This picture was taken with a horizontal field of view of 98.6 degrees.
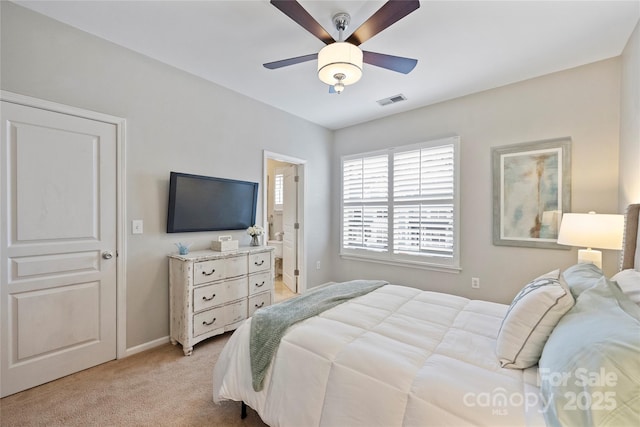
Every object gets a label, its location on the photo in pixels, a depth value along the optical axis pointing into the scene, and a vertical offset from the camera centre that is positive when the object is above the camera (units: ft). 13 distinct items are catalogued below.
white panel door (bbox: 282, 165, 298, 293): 14.84 -0.80
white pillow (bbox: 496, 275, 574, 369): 3.89 -1.63
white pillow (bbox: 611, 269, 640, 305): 4.22 -1.18
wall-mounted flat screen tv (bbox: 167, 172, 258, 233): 9.16 +0.39
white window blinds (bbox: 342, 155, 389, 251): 13.89 +0.59
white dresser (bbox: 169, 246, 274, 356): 8.46 -2.60
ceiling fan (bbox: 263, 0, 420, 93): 5.16 +3.81
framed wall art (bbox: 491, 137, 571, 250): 9.49 +0.82
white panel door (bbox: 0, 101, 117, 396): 6.49 -0.82
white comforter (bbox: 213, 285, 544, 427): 3.39 -2.26
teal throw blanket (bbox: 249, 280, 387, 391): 5.00 -2.11
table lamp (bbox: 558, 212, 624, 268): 7.02 -0.50
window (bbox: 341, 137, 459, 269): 11.83 +0.44
